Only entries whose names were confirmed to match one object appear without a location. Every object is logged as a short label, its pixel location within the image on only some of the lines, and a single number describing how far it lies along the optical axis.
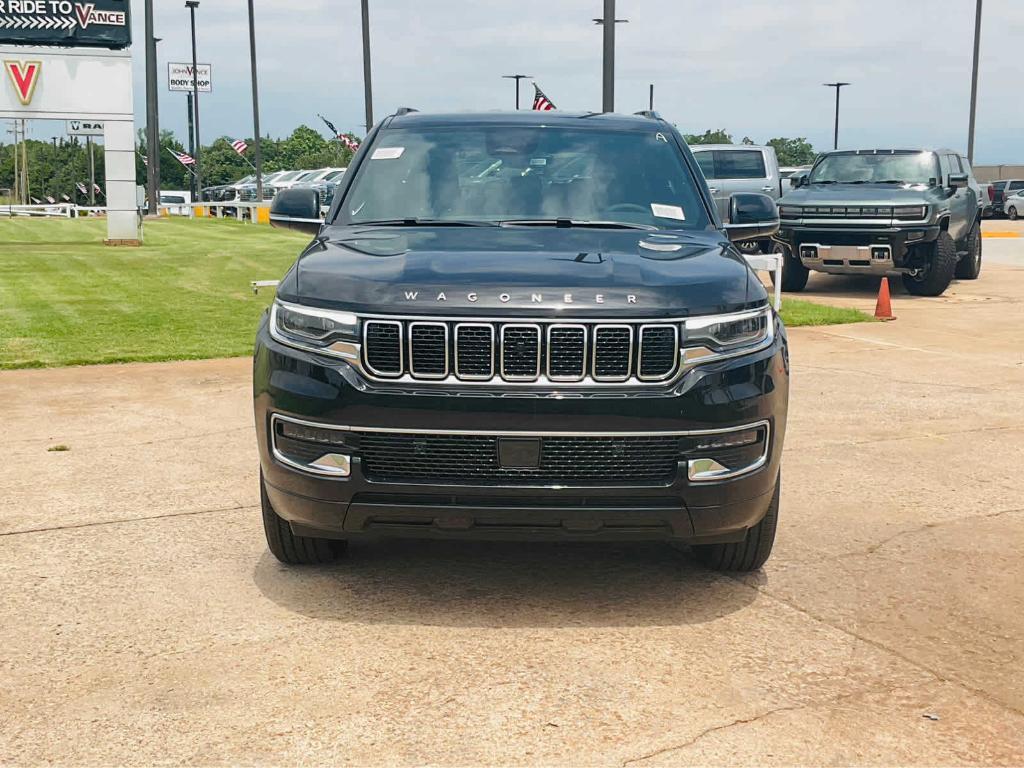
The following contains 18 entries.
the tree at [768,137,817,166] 111.06
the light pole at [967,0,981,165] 45.62
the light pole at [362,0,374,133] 32.44
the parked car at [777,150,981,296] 16.39
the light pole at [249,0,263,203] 49.41
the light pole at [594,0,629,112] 18.59
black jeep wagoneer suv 4.25
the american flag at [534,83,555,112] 23.99
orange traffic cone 14.47
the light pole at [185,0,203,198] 62.14
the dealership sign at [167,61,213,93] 73.56
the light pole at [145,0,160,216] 37.72
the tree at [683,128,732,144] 104.12
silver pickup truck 20.58
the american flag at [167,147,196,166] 58.29
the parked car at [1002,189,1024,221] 47.06
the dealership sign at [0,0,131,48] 26.25
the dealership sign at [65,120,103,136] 44.12
